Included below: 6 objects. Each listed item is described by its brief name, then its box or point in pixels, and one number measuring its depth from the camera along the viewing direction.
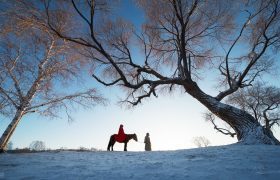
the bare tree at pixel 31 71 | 9.80
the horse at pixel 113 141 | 9.70
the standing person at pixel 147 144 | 12.66
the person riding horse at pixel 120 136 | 9.69
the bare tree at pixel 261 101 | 22.33
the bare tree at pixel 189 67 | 8.80
